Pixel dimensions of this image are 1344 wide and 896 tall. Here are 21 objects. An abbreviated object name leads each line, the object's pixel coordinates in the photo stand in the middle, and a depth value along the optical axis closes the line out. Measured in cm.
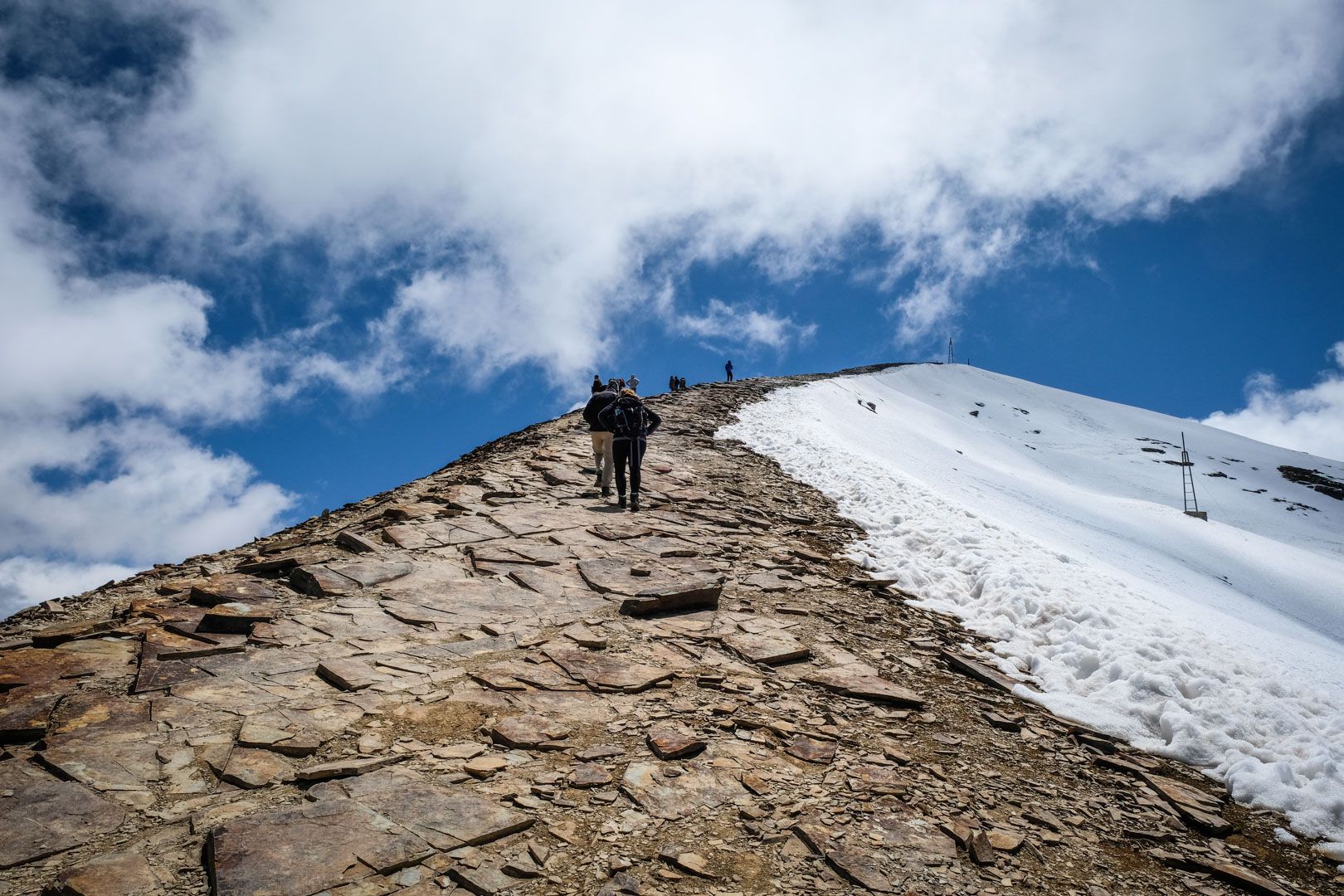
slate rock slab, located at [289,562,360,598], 855
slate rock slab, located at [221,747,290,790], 482
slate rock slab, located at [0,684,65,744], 509
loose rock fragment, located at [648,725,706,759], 563
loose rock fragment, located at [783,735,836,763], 591
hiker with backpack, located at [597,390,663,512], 1390
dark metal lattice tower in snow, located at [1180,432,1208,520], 4522
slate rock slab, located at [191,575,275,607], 791
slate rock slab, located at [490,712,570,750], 558
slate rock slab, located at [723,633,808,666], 781
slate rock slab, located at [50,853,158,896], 364
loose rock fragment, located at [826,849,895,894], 440
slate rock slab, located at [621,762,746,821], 499
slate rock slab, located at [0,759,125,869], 399
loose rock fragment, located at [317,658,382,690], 632
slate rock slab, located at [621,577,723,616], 875
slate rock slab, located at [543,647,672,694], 682
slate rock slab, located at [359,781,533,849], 439
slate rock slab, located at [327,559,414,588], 903
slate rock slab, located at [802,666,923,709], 730
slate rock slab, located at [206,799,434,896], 385
